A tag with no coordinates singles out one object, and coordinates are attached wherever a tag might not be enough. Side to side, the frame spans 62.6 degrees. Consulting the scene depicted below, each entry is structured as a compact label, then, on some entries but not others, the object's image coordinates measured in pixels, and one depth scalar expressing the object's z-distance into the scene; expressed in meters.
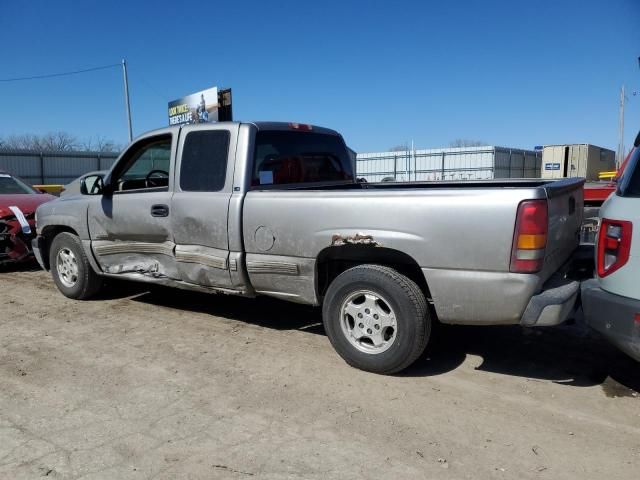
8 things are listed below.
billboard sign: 27.14
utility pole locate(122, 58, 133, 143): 33.03
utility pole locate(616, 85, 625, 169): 40.83
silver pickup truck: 3.44
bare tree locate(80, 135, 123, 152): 44.94
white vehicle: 3.07
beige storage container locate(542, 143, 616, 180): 24.30
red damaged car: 7.88
